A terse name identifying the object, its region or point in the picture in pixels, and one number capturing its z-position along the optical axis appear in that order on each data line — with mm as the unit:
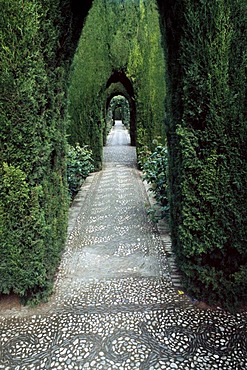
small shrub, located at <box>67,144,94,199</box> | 6828
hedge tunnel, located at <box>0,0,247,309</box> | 2643
